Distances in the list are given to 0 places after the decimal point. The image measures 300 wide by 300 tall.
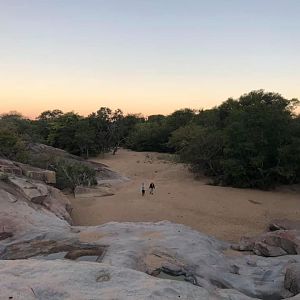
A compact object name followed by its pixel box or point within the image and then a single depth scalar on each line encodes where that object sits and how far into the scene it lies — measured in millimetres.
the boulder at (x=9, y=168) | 18952
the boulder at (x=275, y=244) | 11127
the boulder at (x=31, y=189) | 15094
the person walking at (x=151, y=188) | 23055
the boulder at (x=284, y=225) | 14785
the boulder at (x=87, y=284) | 5328
